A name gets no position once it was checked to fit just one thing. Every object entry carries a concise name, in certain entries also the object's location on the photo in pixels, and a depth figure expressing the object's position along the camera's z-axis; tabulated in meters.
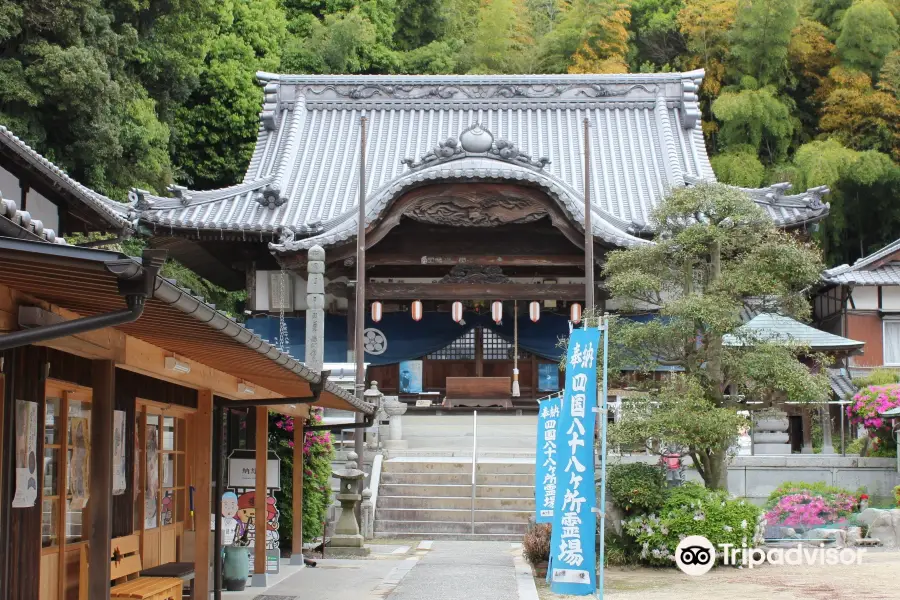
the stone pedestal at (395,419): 21.92
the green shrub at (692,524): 13.38
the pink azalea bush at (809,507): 16.95
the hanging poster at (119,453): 9.48
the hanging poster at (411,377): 27.00
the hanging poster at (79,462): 8.64
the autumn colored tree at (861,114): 35.56
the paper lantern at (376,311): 24.62
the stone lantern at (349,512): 16.42
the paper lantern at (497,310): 24.80
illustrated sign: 13.46
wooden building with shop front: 5.27
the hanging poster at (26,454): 6.87
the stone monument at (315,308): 16.38
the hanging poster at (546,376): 27.00
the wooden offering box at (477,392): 24.56
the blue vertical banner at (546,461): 13.05
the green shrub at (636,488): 13.60
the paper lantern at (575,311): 24.58
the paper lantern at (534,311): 24.80
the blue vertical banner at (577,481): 11.36
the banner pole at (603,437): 10.86
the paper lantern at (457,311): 24.74
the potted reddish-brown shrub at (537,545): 13.74
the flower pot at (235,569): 12.22
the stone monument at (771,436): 19.58
